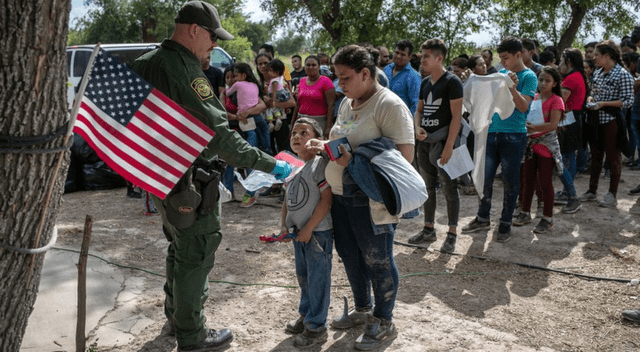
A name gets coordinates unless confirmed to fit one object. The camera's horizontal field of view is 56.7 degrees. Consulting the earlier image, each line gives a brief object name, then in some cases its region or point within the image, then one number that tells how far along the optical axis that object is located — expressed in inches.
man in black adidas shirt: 207.0
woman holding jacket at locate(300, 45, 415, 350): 133.6
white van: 515.5
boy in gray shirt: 140.6
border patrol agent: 130.1
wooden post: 132.3
